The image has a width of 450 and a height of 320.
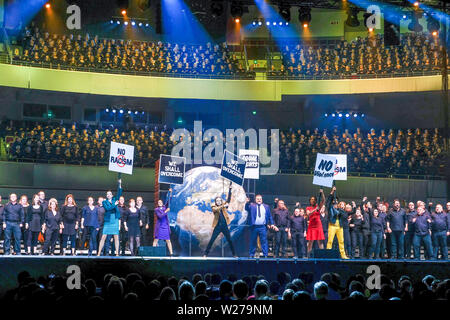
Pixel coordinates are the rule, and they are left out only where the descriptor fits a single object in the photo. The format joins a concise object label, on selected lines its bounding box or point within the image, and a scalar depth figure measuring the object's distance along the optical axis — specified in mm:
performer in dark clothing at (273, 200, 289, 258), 15719
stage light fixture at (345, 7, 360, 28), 20839
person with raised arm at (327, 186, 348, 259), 15250
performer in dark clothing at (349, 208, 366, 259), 16203
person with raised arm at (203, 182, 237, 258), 14279
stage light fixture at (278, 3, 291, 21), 19000
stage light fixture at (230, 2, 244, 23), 18812
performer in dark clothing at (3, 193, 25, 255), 14914
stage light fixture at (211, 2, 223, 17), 18291
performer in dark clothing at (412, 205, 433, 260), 15617
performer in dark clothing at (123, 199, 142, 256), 16203
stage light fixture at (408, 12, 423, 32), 21633
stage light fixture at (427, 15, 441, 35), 22962
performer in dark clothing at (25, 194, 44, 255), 15336
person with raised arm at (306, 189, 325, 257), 15328
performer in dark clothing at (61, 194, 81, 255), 15273
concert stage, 11812
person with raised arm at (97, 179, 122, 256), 15258
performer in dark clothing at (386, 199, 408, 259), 16125
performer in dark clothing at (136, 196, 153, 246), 16391
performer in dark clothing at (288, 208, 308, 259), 15922
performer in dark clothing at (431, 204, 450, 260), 15587
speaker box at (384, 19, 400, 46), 27375
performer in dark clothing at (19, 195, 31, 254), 15141
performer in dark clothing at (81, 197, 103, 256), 15500
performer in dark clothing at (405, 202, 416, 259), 16031
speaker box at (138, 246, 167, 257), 12700
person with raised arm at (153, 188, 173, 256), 15469
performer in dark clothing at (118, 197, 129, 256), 15669
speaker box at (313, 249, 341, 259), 12672
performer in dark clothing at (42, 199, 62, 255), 15297
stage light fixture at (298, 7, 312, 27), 19891
